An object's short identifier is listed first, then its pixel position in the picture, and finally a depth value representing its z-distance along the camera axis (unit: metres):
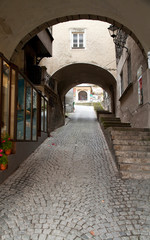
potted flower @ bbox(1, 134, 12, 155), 4.50
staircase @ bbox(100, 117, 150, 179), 4.31
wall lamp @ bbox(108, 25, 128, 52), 8.59
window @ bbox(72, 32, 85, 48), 14.27
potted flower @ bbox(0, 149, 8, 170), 4.28
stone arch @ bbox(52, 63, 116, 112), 14.06
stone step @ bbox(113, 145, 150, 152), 5.09
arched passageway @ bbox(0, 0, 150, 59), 5.18
